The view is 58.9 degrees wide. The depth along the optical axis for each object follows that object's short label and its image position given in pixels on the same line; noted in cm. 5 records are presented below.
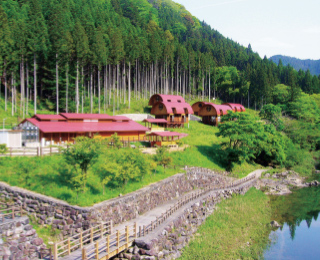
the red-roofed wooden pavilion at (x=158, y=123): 4583
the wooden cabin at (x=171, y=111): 5256
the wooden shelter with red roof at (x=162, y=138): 3706
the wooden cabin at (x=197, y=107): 6606
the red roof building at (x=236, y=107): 6878
